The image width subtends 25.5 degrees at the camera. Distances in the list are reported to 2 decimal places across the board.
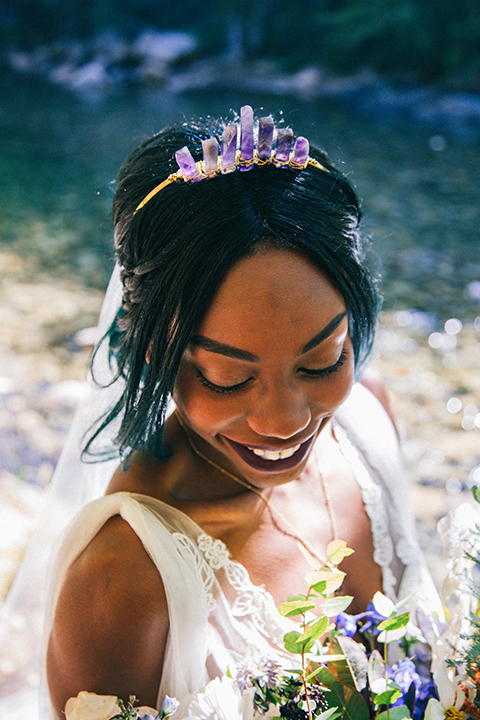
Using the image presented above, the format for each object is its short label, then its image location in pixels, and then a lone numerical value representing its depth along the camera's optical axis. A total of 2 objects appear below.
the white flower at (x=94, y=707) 0.60
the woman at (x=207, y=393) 0.59
